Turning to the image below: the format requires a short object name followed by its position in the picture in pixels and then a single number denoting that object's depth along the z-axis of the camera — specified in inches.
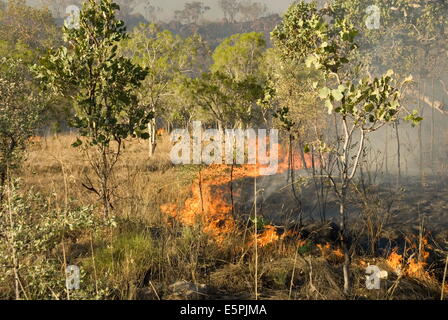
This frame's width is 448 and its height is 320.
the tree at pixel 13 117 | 287.9
